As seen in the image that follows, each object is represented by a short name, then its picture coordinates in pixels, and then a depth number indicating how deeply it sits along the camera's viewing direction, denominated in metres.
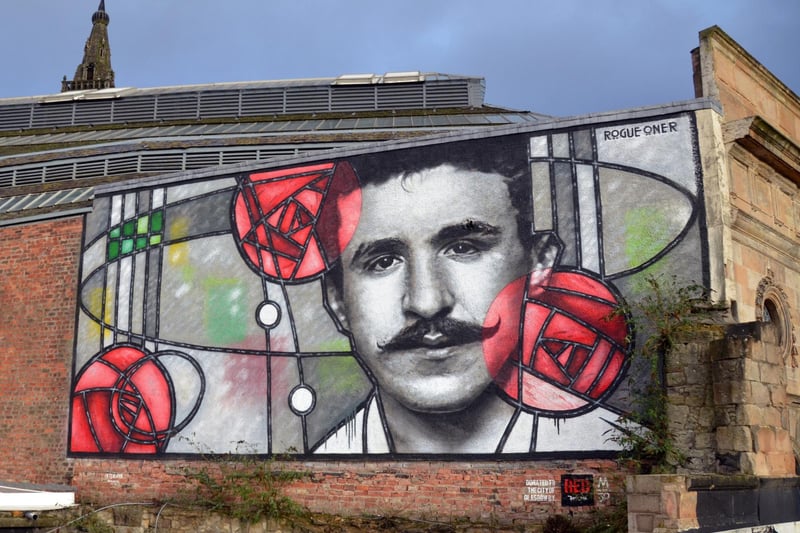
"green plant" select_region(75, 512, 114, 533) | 14.59
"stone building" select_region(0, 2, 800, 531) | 11.27
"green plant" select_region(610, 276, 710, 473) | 11.35
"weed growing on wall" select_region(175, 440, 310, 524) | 13.52
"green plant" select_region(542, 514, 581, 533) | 11.65
